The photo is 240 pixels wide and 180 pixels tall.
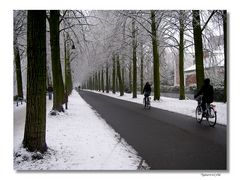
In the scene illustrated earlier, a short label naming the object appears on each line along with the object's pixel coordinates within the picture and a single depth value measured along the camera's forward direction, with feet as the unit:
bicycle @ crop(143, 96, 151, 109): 48.75
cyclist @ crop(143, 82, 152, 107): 48.14
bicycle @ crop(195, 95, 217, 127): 25.85
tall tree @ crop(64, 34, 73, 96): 45.02
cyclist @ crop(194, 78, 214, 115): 24.94
